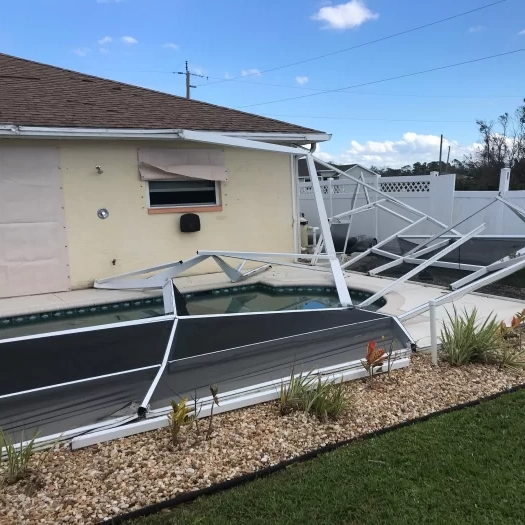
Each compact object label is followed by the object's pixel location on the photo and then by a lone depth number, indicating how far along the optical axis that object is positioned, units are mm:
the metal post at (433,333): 4543
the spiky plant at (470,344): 4625
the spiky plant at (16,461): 2875
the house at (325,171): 25628
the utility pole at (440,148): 43769
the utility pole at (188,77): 31984
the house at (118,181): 8133
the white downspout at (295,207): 10750
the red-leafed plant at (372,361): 4152
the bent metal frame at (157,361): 3475
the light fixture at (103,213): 8781
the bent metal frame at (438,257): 6141
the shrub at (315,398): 3666
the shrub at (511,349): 4566
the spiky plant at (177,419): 3254
